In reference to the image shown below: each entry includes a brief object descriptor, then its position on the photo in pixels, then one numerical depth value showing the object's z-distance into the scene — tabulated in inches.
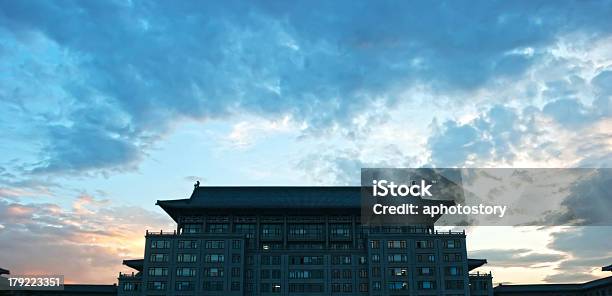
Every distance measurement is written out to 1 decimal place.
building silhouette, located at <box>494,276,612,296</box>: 5334.6
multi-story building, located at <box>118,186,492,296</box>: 4685.0
